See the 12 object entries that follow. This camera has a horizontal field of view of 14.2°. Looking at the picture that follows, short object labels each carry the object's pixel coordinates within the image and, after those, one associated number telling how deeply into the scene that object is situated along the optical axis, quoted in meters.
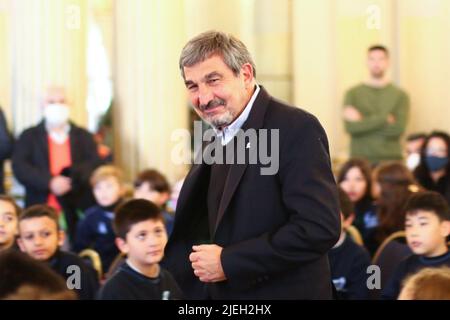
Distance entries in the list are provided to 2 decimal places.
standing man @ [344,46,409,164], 14.14
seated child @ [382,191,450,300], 8.27
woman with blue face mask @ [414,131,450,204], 11.94
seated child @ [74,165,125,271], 11.05
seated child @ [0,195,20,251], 9.20
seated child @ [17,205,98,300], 8.82
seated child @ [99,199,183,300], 7.83
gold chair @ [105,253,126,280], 9.07
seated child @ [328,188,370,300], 9.00
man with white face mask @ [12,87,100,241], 12.33
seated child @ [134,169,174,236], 11.82
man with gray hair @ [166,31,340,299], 5.17
